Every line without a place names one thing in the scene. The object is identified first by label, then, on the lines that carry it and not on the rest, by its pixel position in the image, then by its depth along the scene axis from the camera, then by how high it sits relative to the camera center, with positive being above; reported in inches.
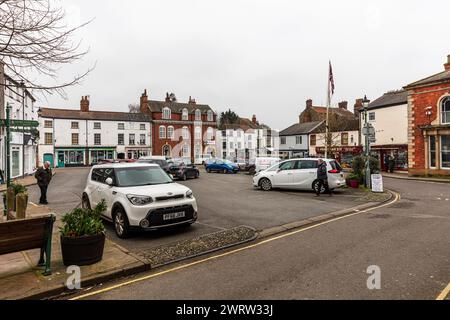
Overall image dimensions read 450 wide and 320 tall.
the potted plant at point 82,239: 215.2 -56.2
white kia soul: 284.2 -38.1
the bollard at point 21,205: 346.6 -50.0
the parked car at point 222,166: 1246.9 -30.2
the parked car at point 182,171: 946.5 -38.3
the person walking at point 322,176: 540.1 -32.8
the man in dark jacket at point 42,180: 523.8 -33.0
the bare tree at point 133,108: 3465.1 +605.4
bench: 189.3 -48.1
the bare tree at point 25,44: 212.2 +84.3
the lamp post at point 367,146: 629.6 +24.0
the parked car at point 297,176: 575.5 -35.5
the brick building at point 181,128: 2282.2 +246.8
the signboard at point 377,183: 583.8 -50.5
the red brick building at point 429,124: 926.4 +101.9
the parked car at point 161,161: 947.1 -4.6
